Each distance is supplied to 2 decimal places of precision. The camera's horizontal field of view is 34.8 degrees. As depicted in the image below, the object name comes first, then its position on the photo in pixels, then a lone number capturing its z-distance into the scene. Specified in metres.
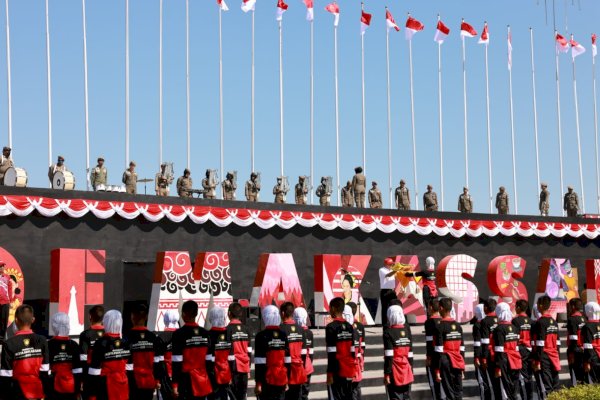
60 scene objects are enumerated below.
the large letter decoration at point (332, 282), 24.98
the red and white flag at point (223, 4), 33.31
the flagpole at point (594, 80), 41.16
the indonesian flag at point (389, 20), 37.53
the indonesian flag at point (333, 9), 36.22
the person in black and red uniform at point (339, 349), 14.05
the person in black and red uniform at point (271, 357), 13.34
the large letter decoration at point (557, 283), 28.59
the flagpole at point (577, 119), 40.56
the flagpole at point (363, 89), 36.88
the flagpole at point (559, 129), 39.90
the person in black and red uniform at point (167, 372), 14.27
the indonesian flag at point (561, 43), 40.34
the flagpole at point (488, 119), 38.89
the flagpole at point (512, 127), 38.89
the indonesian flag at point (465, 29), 38.53
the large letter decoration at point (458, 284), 28.14
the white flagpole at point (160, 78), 31.95
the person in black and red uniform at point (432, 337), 15.53
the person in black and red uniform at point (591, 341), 16.83
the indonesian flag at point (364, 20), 37.22
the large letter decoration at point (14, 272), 23.03
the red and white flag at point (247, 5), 34.25
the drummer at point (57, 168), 26.06
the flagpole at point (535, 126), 39.78
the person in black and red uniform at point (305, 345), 14.45
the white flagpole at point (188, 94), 33.06
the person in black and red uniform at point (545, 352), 16.69
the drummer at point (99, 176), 27.32
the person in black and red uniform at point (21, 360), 11.55
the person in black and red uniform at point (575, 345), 16.95
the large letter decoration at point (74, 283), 22.62
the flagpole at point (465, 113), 38.78
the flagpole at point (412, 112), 37.38
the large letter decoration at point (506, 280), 27.84
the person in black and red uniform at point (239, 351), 14.30
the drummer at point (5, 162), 24.94
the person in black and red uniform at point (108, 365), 12.02
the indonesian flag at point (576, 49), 40.66
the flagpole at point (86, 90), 29.03
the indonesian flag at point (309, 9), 36.16
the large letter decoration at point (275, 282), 23.97
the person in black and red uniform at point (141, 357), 12.55
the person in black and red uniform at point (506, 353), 16.09
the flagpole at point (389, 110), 36.91
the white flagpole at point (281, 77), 35.44
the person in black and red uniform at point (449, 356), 15.45
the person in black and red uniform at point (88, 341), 12.11
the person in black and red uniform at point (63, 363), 12.05
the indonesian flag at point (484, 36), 38.81
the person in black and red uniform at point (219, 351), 13.45
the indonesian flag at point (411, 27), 37.69
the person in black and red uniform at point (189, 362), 13.04
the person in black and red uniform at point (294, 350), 13.88
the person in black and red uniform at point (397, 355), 14.36
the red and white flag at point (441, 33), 38.00
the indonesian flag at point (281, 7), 35.19
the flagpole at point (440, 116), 37.67
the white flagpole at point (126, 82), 30.74
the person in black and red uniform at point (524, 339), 16.69
